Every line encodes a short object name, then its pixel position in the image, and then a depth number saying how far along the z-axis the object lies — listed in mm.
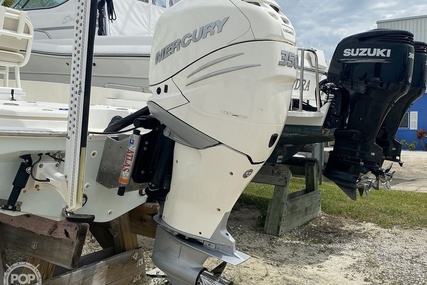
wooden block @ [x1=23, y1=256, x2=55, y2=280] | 2244
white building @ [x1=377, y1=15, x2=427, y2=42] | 18953
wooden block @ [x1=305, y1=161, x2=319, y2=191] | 5328
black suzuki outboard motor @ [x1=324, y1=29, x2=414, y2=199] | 3371
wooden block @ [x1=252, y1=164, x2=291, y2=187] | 4734
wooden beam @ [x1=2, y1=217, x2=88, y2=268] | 2064
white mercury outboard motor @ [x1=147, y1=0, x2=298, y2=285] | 1793
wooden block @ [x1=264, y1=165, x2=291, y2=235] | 4684
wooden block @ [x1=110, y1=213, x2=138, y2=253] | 2770
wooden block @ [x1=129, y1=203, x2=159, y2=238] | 2793
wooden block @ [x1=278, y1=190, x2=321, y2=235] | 4749
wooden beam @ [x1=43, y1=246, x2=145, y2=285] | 2297
